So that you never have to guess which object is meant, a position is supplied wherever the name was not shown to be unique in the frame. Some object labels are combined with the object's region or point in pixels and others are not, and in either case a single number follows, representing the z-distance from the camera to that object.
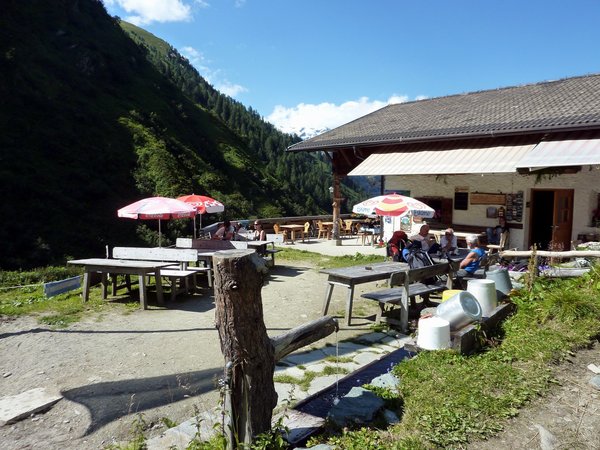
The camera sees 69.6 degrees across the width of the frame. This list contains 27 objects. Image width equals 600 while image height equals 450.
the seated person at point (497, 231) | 12.36
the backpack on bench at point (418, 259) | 7.32
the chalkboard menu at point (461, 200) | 13.52
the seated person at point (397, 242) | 8.55
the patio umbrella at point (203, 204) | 11.42
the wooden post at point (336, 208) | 16.66
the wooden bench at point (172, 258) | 8.27
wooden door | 11.53
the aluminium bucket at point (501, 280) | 6.29
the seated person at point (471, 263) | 7.61
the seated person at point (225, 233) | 11.29
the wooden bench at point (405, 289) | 6.02
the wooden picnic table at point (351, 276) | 6.45
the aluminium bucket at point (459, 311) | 4.78
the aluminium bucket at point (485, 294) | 5.41
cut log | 3.21
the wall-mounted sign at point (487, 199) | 12.60
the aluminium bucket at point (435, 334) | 4.50
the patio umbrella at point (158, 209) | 8.76
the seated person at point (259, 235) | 12.35
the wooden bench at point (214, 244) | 10.17
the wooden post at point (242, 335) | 2.77
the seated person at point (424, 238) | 8.68
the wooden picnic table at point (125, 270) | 7.44
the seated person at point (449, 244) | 8.96
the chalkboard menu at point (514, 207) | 12.22
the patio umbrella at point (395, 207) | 10.26
